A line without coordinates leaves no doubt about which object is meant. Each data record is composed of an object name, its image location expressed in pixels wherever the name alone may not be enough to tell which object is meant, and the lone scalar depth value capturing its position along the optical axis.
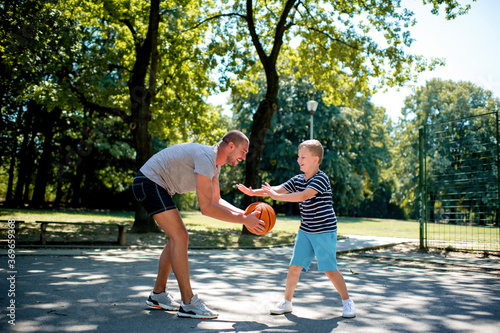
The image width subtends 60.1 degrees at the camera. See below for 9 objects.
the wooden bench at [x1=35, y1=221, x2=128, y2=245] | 11.70
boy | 4.74
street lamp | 21.72
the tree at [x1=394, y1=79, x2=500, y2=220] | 42.12
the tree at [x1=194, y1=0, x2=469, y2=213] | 16.31
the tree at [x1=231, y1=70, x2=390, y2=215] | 39.94
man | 4.44
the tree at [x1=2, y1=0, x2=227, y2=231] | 15.52
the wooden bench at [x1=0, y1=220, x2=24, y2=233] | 10.11
